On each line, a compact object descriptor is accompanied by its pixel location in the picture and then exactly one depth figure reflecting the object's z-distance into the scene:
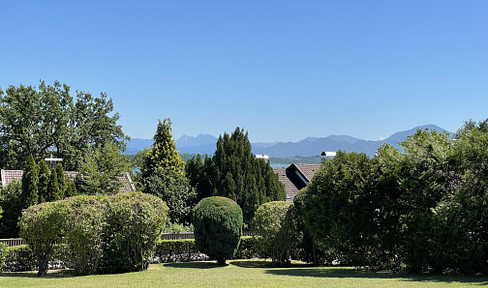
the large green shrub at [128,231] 17.56
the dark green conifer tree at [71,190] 28.28
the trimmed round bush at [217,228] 20.59
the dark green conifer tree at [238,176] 31.72
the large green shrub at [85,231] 16.62
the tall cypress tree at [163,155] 33.78
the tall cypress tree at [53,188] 27.41
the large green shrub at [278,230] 21.77
